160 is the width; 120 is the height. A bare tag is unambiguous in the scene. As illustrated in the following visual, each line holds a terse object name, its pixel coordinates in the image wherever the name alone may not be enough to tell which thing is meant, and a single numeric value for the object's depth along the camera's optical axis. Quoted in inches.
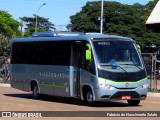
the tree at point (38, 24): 5167.3
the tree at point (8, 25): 3467.0
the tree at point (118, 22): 3331.7
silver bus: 762.1
